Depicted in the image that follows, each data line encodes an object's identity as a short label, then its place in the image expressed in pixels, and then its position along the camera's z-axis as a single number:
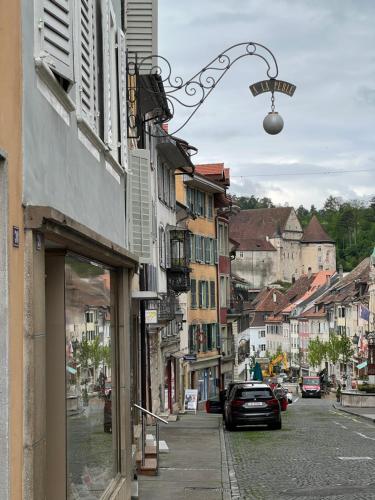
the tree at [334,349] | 99.56
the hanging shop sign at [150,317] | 24.57
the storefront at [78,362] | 6.52
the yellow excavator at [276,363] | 115.84
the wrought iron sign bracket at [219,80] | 14.61
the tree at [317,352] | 105.81
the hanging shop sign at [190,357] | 46.99
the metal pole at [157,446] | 17.11
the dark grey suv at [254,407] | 30.66
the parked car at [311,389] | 82.69
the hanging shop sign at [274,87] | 14.58
